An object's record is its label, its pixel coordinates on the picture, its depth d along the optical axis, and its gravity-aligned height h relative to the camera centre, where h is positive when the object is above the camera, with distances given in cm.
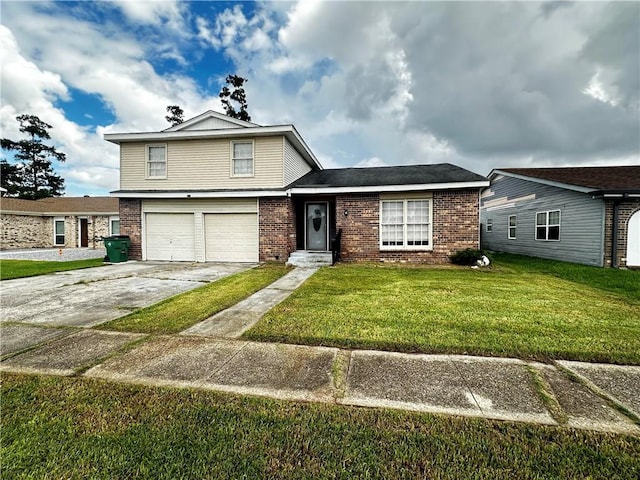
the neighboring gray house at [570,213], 1059 +85
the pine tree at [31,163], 3409 +913
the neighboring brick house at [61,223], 2042 +93
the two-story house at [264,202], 1073 +130
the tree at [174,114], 2878 +1245
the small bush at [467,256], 1016 -86
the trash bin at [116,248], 1144 -53
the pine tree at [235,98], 2772 +1357
